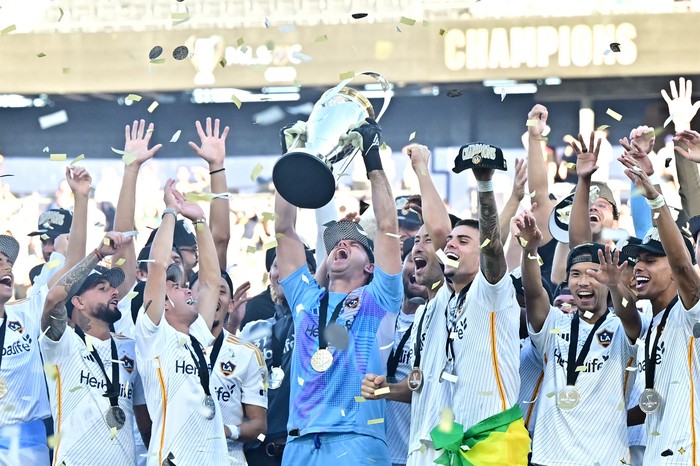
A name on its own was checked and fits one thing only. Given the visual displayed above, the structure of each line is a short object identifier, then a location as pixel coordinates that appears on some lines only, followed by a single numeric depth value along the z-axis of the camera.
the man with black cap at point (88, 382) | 14.37
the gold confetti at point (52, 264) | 15.73
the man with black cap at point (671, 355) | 12.17
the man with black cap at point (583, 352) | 12.95
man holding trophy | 13.70
